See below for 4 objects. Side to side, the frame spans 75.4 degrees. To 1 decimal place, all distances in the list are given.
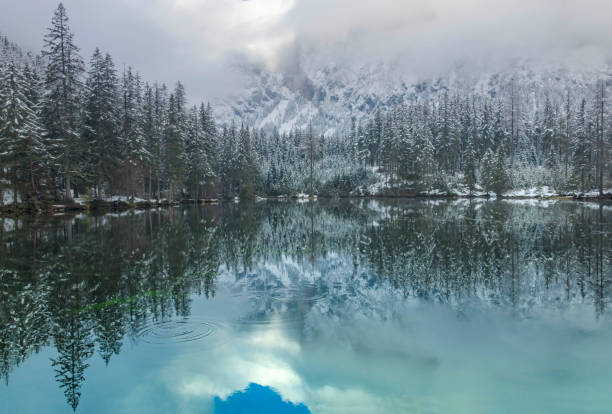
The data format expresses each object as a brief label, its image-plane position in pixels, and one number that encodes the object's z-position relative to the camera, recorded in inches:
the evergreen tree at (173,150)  2276.1
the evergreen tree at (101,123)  1836.9
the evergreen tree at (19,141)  1466.5
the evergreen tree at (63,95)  1630.2
